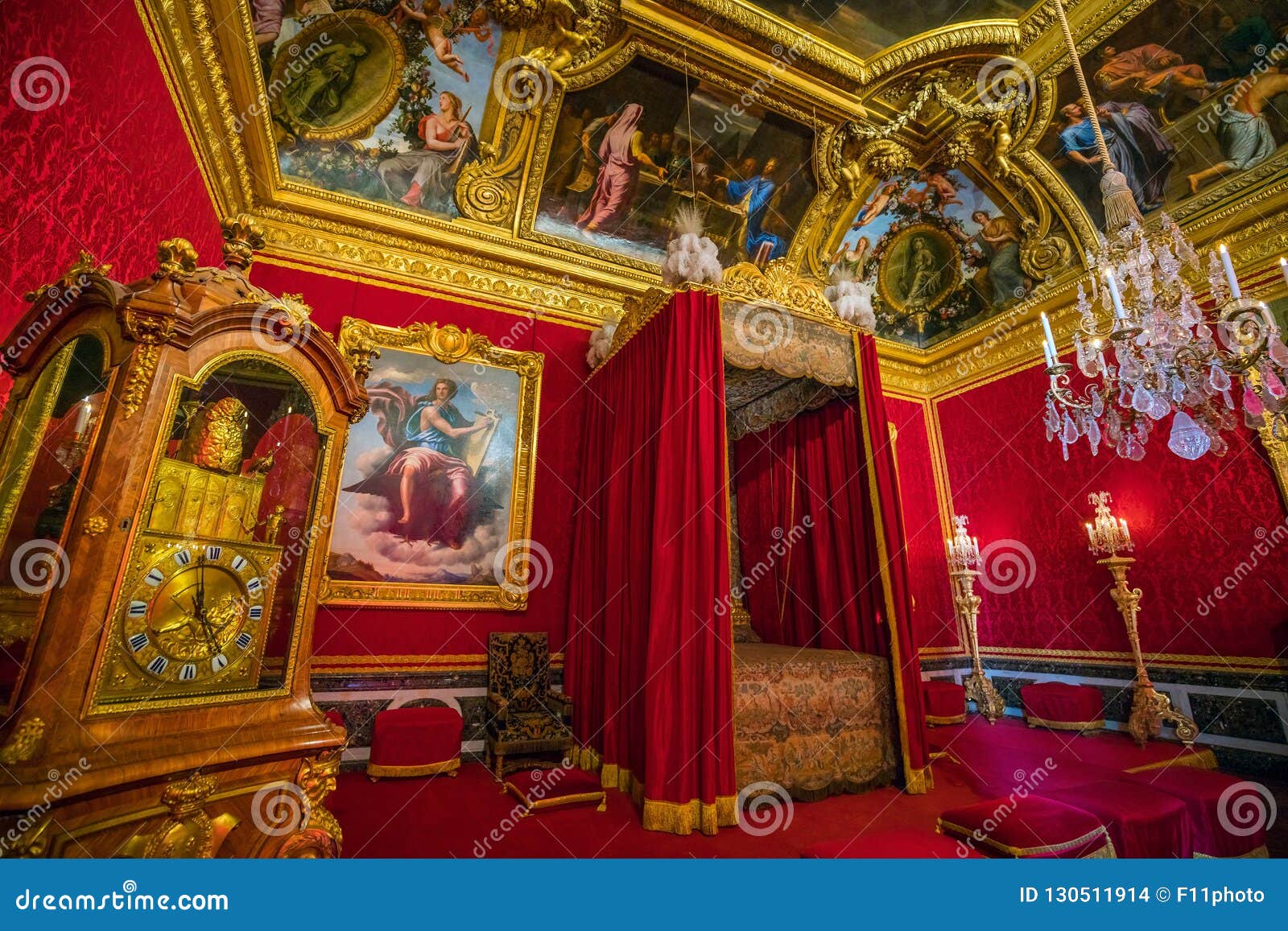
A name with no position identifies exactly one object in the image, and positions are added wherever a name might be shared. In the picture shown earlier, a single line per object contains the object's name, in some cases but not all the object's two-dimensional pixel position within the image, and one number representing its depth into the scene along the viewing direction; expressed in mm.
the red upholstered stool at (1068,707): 5773
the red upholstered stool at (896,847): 1910
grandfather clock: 1580
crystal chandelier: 3346
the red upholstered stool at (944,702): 6145
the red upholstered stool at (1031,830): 2186
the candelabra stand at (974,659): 6566
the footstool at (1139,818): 2340
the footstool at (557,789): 3600
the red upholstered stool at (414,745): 4273
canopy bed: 3510
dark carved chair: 4363
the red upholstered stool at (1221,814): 2613
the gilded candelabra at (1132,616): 5234
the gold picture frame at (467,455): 4922
